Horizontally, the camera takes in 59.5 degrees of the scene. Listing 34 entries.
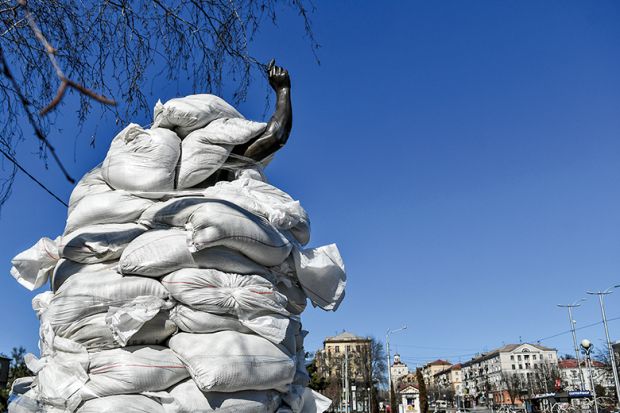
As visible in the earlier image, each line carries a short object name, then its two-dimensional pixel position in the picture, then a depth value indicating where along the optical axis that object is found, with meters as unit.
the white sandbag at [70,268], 3.32
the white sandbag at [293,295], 3.70
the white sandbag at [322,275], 3.65
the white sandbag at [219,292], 3.12
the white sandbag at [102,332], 3.01
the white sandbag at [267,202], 3.60
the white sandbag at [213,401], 2.88
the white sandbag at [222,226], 3.18
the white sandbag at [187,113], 3.93
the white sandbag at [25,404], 2.96
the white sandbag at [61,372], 2.85
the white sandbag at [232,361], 2.90
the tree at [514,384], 52.23
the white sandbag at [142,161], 3.56
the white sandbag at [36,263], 3.58
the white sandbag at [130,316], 2.89
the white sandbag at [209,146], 3.77
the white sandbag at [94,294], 3.07
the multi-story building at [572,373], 51.95
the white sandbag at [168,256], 3.17
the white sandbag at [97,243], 3.28
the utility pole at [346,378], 27.07
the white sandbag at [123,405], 2.74
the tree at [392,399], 29.20
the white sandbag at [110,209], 3.46
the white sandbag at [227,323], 3.11
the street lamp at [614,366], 18.67
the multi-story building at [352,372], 38.43
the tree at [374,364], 37.56
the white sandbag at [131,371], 2.85
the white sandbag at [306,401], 3.35
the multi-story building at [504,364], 62.34
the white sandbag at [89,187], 3.74
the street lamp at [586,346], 16.06
